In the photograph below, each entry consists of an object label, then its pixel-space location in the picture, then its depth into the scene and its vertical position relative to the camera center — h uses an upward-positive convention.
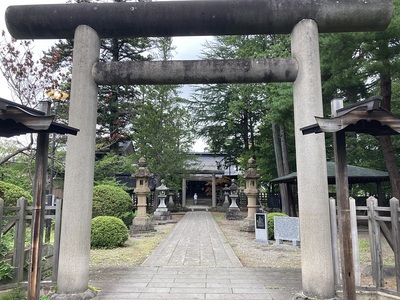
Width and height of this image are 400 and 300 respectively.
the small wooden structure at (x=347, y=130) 3.25 +0.74
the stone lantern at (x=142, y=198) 13.90 -0.20
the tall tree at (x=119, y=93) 20.03 +7.16
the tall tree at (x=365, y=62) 9.02 +4.31
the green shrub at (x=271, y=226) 11.02 -1.20
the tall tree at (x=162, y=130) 20.20 +4.41
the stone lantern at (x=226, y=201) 24.55 -0.60
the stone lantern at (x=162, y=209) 18.18 -0.95
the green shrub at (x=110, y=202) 12.16 -0.33
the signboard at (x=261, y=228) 10.70 -1.24
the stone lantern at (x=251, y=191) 14.06 +0.14
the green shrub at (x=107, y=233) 9.20 -1.22
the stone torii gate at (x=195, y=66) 4.36 +2.05
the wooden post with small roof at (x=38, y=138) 3.41 +0.73
